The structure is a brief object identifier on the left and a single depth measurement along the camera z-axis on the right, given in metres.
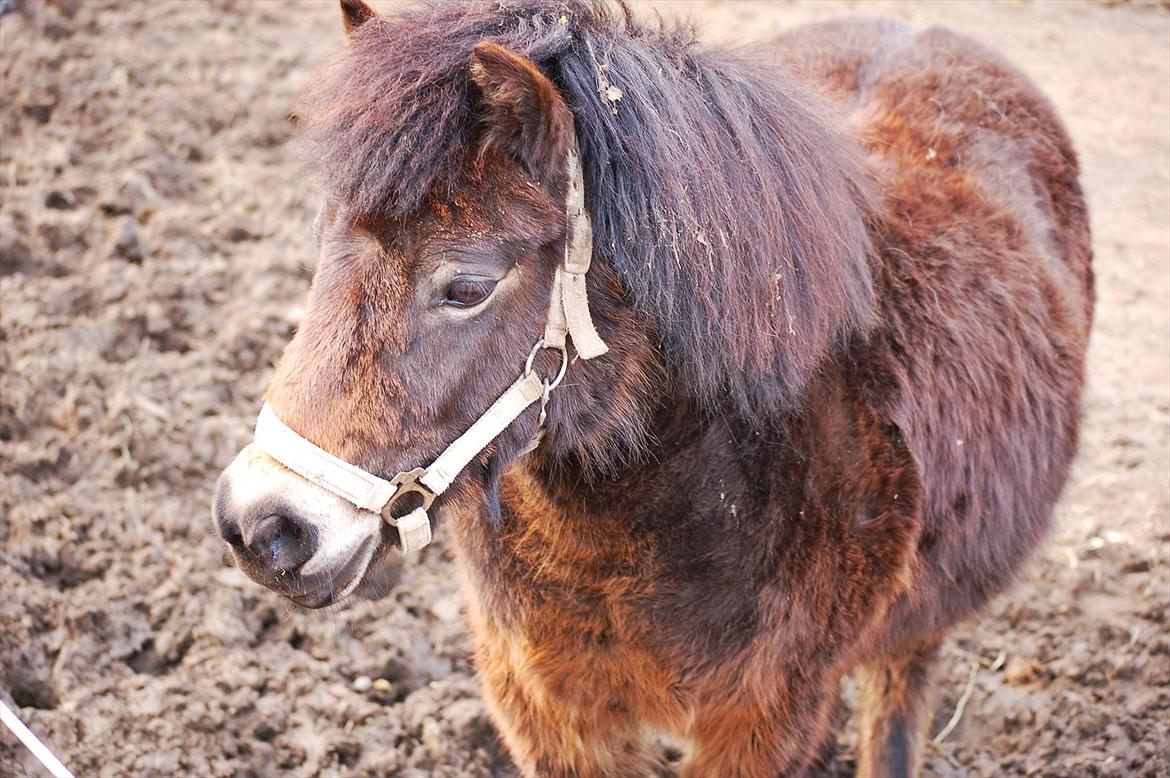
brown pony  2.12
